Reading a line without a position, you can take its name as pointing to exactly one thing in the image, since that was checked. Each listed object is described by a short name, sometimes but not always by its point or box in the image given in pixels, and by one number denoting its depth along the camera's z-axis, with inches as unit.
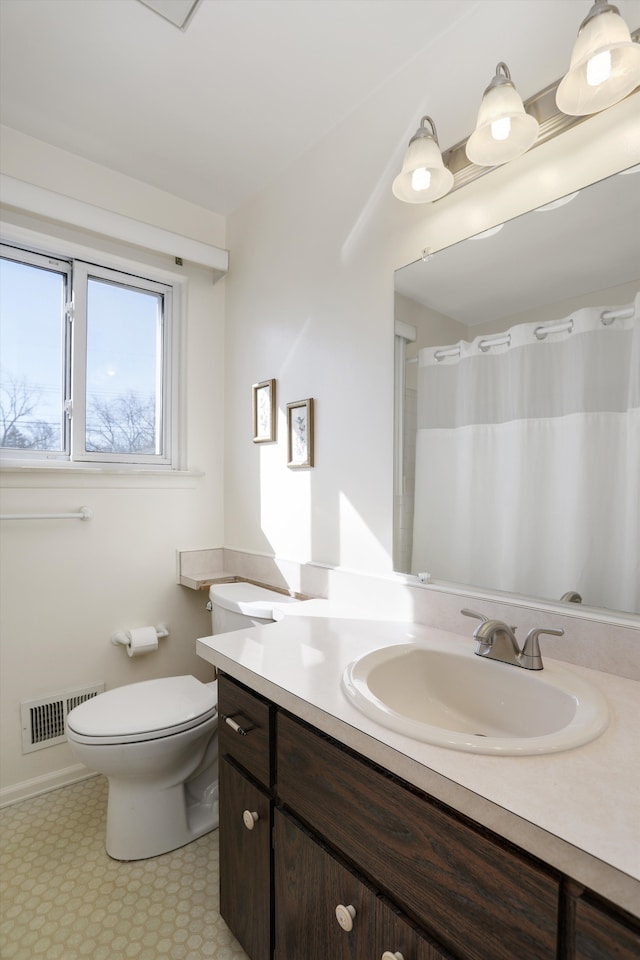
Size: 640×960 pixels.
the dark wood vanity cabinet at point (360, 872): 22.5
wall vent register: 72.9
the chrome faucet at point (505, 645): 39.6
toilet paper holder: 80.3
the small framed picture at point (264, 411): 80.3
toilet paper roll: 79.7
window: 75.0
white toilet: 57.9
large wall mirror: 40.1
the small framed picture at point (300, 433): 72.0
